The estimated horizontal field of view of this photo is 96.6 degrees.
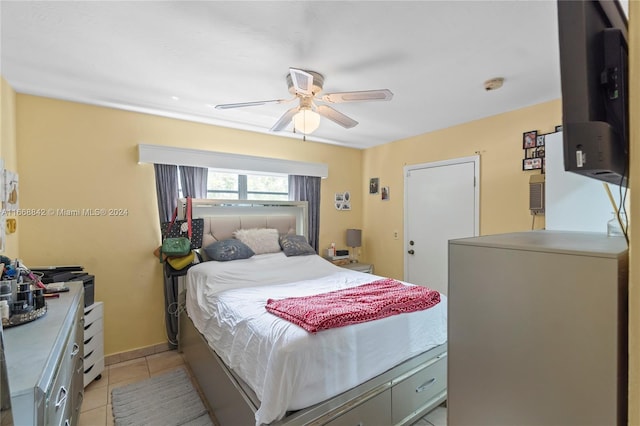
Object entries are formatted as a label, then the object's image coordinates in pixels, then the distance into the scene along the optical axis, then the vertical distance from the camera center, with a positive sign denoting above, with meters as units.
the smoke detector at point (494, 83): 2.22 +1.02
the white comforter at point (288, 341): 1.44 -0.78
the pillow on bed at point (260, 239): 3.29 -0.31
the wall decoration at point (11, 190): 2.14 +0.19
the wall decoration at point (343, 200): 4.42 +0.18
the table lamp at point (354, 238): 4.28 -0.39
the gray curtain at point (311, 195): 3.97 +0.24
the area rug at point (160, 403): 2.05 -1.48
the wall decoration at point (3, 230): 2.01 -0.11
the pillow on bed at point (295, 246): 3.37 -0.40
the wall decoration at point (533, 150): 2.68 +0.58
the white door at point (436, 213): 3.26 -0.02
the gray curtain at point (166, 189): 3.01 +0.26
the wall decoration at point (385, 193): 4.25 +0.28
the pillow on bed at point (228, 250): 2.96 -0.40
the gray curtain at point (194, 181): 3.17 +0.37
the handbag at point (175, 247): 2.85 -0.34
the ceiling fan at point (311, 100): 1.82 +0.78
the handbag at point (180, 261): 2.90 -0.49
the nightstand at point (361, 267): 4.06 -0.79
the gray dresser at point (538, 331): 0.59 -0.29
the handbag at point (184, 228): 3.02 -0.16
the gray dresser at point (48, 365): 0.87 -0.54
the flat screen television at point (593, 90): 0.56 +0.25
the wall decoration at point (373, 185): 4.43 +0.42
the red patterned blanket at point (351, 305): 1.65 -0.63
